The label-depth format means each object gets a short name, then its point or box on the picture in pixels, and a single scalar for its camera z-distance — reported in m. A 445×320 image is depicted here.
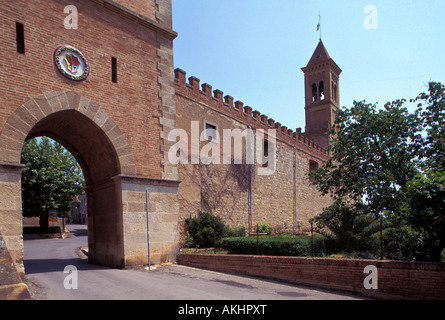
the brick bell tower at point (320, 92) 36.09
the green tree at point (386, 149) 12.95
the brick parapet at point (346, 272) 7.43
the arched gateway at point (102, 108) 9.13
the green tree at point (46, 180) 29.47
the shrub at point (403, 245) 12.20
